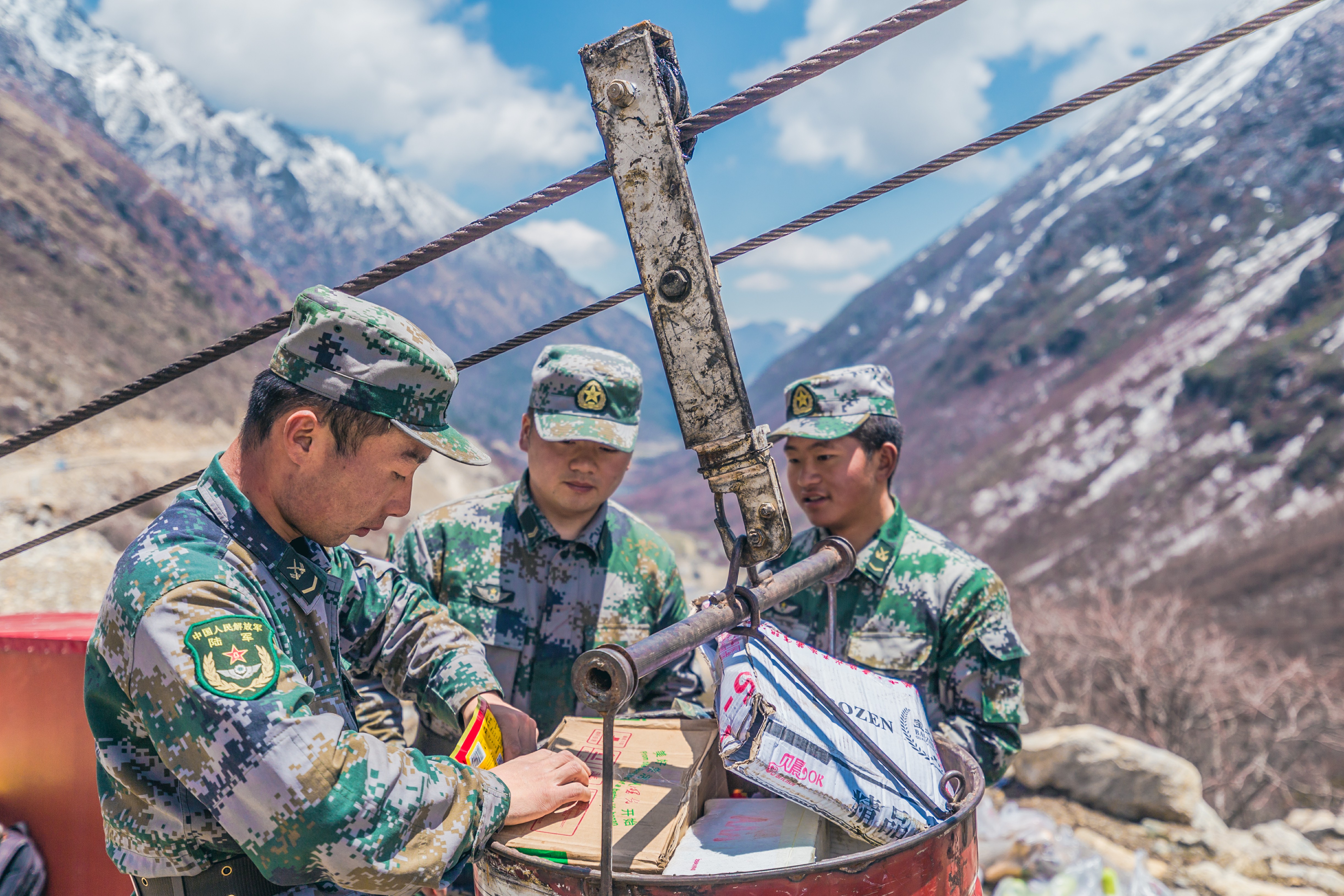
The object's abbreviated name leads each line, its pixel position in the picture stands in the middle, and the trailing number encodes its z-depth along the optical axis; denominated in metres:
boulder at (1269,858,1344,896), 5.04
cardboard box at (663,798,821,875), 1.53
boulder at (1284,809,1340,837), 6.99
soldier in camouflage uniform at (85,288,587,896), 1.37
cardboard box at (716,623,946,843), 1.52
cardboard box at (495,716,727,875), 1.53
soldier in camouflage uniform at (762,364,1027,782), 2.61
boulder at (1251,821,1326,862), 5.51
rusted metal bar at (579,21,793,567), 1.64
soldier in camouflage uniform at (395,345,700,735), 2.99
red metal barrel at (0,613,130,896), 2.34
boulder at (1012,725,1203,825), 6.11
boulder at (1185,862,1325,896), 4.71
